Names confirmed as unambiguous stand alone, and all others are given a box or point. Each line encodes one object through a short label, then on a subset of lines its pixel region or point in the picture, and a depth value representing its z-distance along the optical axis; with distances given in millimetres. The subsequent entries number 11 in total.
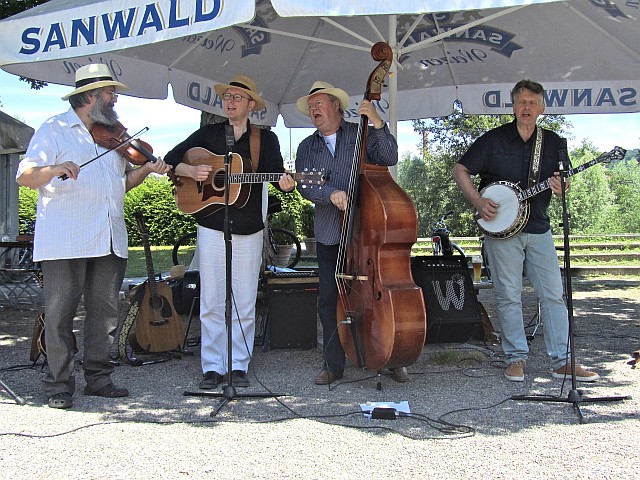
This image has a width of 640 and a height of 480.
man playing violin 4320
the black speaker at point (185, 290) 7058
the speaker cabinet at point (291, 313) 6039
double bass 4363
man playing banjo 5020
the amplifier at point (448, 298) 5762
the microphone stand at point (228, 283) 4383
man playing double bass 4891
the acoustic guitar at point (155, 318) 5820
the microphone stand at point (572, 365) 4223
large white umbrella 6039
